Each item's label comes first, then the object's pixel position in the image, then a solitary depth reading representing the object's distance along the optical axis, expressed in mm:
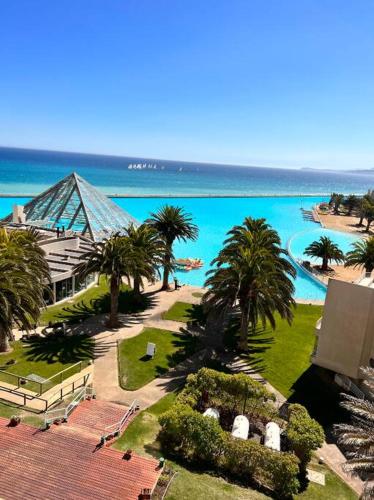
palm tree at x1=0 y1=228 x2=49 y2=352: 17781
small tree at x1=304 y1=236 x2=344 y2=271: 43125
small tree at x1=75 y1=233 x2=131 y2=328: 22719
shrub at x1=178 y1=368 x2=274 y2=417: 15609
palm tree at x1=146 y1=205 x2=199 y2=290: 31203
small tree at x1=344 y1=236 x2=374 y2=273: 31516
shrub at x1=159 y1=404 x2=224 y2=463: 12617
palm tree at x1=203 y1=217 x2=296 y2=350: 20781
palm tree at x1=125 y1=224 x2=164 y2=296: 23484
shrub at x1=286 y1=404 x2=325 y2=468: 13062
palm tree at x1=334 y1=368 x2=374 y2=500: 9430
